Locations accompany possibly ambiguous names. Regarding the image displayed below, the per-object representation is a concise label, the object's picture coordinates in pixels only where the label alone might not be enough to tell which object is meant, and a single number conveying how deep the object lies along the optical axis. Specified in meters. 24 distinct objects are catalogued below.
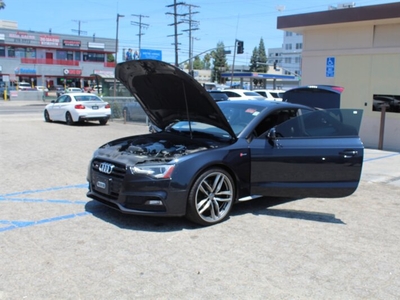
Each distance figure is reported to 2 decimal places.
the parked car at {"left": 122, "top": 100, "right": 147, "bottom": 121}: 20.33
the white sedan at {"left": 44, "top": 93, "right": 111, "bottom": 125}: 18.23
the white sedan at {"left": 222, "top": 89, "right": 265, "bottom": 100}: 23.33
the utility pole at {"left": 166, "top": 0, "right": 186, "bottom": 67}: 52.14
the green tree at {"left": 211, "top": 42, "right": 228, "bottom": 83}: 118.55
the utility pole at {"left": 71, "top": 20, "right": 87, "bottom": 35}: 102.87
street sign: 37.81
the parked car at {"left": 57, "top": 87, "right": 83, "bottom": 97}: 50.62
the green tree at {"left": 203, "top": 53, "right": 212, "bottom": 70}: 156.00
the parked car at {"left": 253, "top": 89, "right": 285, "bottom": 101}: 27.12
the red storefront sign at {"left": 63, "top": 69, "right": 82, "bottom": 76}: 74.50
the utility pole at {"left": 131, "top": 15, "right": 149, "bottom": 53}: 70.55
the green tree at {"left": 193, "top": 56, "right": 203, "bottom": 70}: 157.12
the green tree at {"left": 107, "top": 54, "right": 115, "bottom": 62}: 89.70
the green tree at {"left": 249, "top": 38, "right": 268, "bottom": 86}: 119.06
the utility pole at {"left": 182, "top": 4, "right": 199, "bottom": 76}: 58.69
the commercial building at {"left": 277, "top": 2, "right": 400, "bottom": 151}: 12.19
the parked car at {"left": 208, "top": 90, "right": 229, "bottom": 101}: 22.27
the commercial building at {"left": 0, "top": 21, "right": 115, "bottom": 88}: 70.25
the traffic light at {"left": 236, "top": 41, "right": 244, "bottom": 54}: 44.50
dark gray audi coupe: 4.95
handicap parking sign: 13.58
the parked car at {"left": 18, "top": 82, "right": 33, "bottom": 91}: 64.32
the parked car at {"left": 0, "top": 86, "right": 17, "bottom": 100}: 50.07
